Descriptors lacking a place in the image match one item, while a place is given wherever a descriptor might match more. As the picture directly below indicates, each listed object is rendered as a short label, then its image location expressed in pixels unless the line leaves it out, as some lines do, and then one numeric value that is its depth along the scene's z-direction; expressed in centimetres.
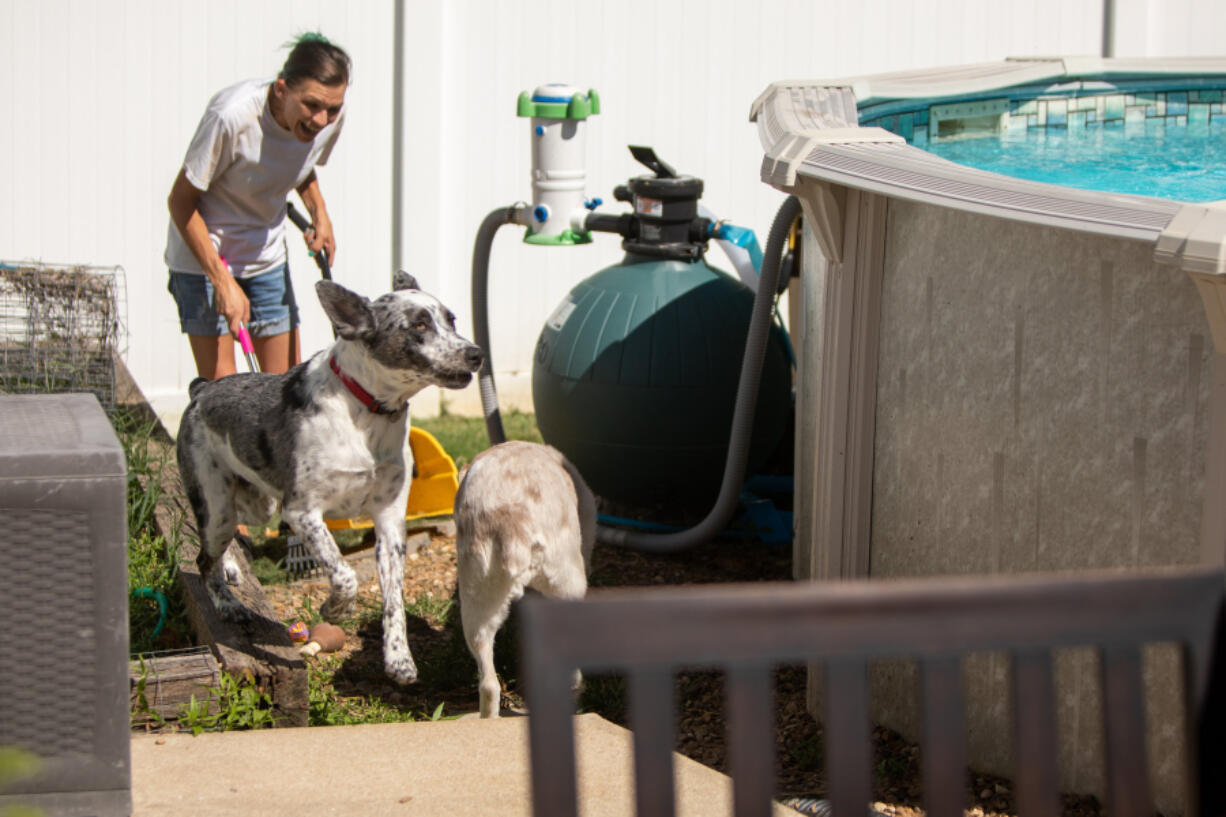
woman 515
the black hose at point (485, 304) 625
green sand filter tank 571
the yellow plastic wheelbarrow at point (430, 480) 593
